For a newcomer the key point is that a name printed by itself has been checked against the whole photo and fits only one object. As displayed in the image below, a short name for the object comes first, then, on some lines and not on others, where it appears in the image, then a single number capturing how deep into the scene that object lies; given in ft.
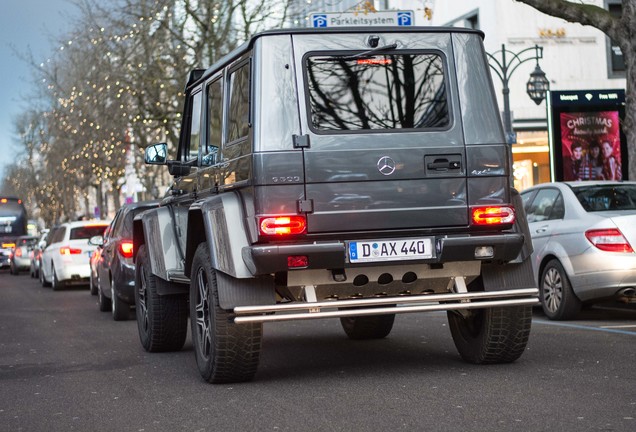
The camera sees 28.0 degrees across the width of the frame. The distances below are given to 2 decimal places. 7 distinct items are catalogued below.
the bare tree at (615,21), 57.88
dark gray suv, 27.32
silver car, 42.14
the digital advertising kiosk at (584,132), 76.64
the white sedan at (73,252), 89.61
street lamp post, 93.50
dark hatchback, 54.44
